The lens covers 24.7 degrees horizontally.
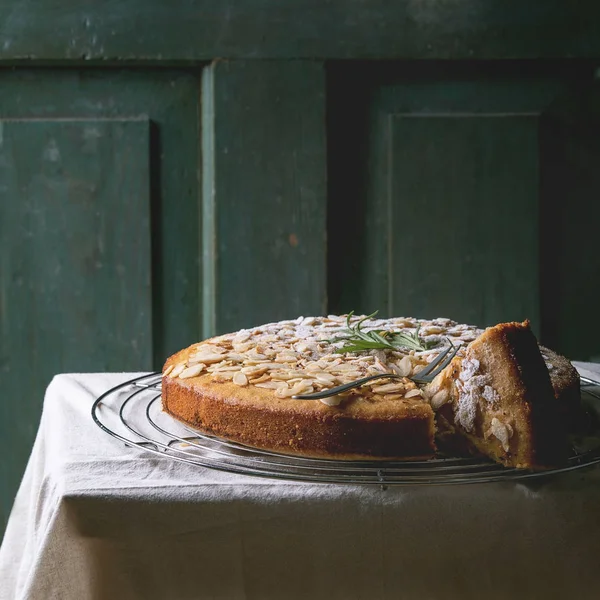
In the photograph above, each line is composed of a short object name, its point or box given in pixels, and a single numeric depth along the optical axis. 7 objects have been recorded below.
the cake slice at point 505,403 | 0.59
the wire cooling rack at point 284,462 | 0.58
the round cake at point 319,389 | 0.60
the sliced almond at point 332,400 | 0.61
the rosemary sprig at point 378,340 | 0.68
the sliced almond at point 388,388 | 0.62
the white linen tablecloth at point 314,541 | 0.57
